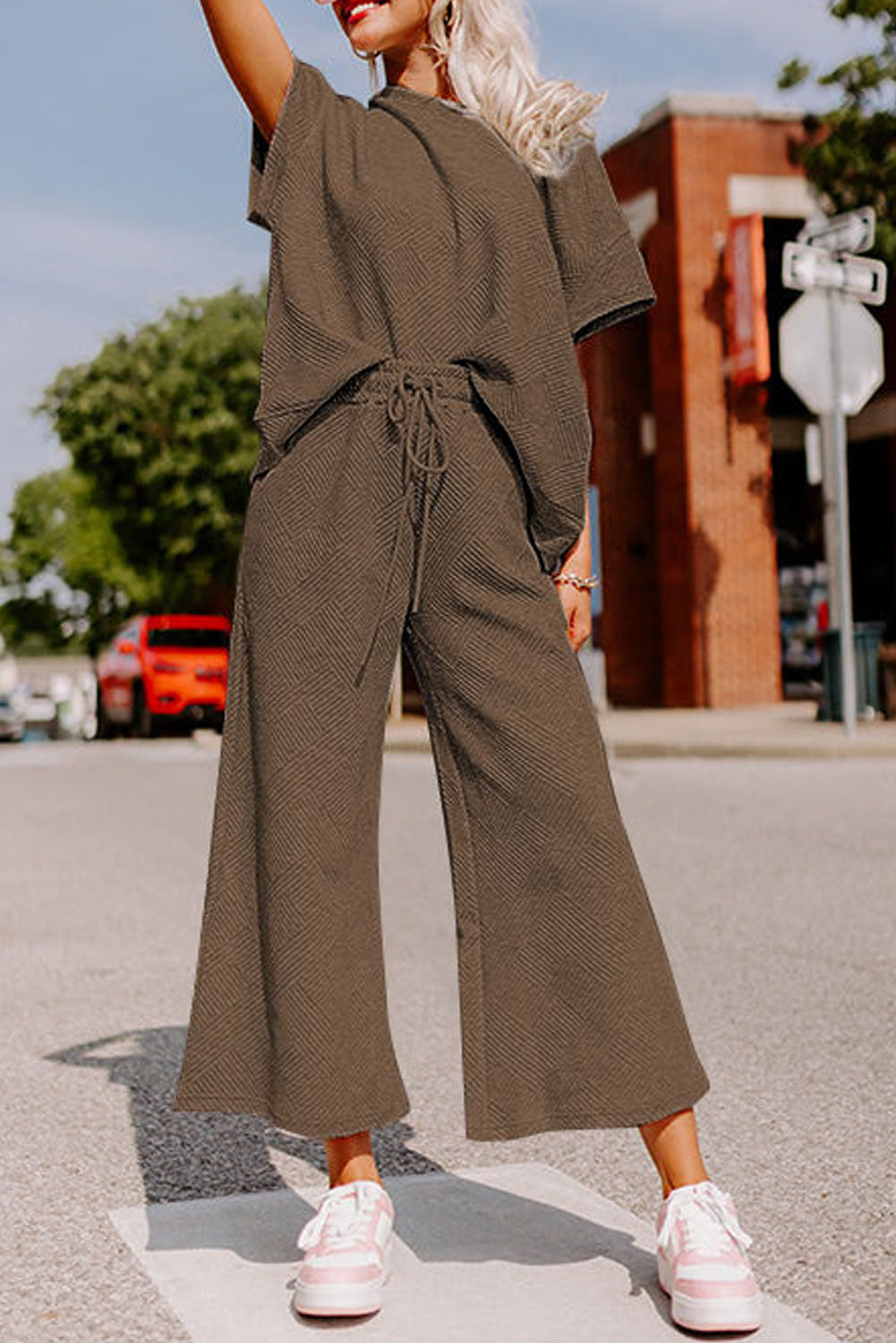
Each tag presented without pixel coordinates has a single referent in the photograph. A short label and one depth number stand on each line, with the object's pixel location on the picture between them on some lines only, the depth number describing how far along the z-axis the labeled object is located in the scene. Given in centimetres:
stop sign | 1564
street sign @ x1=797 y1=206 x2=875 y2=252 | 1528
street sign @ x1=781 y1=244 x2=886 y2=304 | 1480
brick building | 2386
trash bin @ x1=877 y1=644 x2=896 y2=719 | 1741
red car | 2281
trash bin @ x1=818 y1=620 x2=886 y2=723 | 1750
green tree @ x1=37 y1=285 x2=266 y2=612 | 3350
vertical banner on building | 2295
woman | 233
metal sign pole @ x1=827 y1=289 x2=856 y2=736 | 1498
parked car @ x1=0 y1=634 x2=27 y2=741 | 4312
